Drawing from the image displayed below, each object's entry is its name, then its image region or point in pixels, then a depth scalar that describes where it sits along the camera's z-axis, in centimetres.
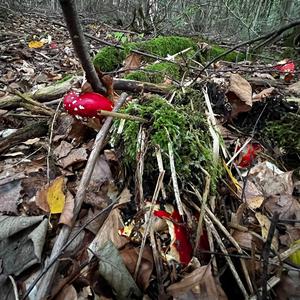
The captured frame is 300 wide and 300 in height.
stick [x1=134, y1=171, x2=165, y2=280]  17
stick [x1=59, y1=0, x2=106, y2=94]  21
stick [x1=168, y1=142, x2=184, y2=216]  19
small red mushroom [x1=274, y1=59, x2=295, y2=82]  40
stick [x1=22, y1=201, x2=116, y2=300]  15
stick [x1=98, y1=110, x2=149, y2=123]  22
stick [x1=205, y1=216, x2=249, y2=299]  16
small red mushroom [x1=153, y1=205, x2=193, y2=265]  18
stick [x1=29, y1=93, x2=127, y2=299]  16
